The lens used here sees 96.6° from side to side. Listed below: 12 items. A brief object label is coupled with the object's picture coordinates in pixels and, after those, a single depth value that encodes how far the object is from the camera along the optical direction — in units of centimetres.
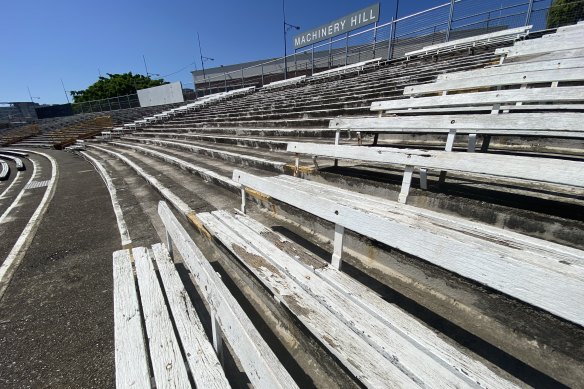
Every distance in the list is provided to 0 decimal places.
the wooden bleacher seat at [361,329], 99
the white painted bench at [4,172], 952
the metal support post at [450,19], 1090
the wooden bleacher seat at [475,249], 76
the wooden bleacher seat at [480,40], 864
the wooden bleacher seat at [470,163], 148
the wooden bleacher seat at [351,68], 1348
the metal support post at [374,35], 1377
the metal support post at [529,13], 928
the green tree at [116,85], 5359
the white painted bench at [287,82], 1686
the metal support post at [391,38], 1297
